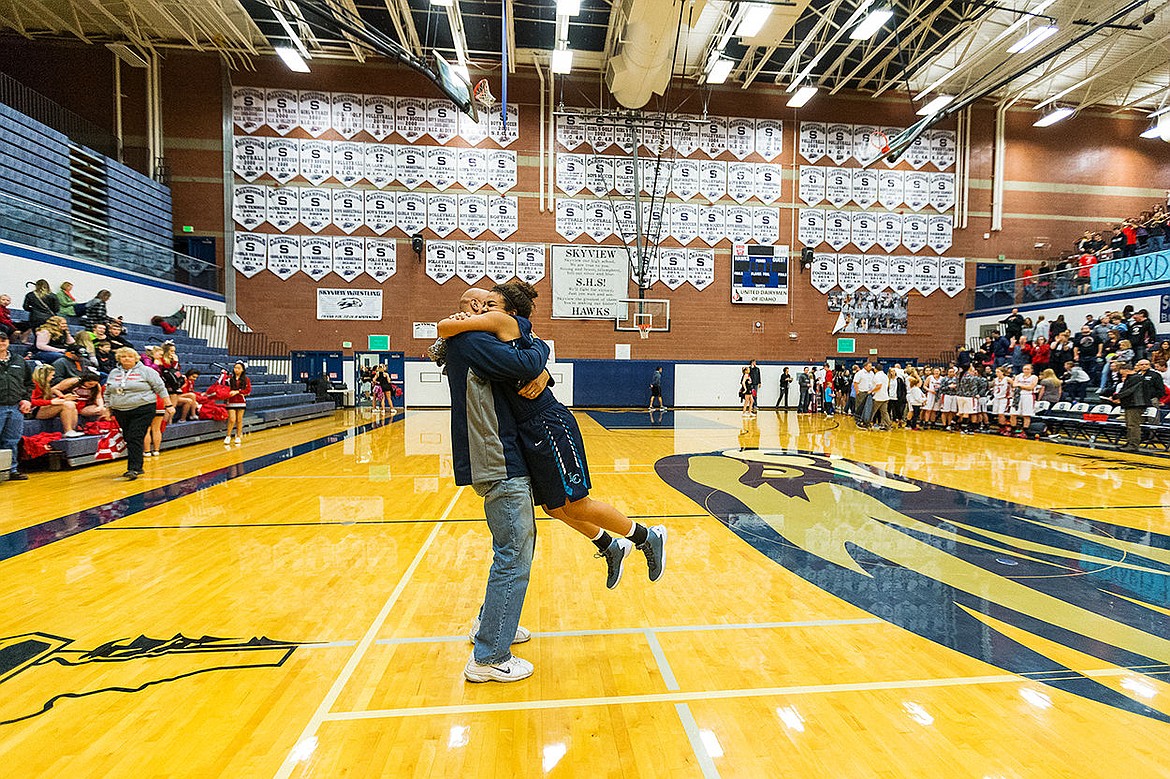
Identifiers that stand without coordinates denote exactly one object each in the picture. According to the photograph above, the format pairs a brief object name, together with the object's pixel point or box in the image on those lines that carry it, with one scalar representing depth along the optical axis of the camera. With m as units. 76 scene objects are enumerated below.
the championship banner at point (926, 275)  21.48
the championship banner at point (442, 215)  20.08
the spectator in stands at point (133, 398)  6.51
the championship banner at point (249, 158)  19.19
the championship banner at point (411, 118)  19.83
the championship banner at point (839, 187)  21.27
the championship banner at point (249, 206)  19.17
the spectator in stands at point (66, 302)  10.95
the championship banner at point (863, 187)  21.28
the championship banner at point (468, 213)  20.20
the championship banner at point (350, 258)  19.66
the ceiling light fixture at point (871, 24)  13.09
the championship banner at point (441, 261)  20.11
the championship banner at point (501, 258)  20.33
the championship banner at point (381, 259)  19.86
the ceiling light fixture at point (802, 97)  17.72
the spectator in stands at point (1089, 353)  13.44
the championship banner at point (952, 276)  21.56
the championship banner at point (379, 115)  19.73
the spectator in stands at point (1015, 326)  17.50
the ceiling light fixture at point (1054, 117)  19.27
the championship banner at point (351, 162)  19.62
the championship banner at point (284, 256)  19.38
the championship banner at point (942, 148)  21.39
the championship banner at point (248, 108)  19.20
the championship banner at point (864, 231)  21.27
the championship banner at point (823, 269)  21.27
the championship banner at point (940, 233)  21.44
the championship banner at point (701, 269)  20.92
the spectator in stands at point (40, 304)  9.69
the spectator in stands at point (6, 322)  8.17
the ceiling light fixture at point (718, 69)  16.83
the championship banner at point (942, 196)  21.44
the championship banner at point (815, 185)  21.22
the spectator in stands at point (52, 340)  8.84
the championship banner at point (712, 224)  20.91
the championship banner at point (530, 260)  20.36
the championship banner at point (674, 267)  20.83
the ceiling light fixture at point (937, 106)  15.45
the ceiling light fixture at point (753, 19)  13.60
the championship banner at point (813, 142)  21.11
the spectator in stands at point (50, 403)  7.60
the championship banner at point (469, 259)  20.23
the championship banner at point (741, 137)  20.84
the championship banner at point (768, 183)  21.02
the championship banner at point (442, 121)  19.91
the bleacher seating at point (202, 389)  7.63
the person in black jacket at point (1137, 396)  9.90
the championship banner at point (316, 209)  19.45
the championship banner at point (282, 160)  19.33
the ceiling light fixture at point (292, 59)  15.48
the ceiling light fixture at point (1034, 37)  13.48
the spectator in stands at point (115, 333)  10.36
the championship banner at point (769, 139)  20.95
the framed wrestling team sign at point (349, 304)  19.66
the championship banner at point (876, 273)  21.34
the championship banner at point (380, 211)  19.77
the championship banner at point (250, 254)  19.22
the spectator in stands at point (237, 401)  10.52
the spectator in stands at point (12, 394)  6.69
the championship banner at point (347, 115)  19.58
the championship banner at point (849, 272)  21.30
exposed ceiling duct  13.12
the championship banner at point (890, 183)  21.39
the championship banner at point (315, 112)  19.48
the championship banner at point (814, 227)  21.22
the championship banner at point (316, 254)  19.55
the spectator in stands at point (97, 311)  11.19
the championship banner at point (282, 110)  19.36
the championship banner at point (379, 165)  19.73
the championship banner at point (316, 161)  19.48
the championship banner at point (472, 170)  20.16
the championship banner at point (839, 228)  21.27
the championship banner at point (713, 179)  20.75
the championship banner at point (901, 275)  21.39
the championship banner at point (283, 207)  19.30
